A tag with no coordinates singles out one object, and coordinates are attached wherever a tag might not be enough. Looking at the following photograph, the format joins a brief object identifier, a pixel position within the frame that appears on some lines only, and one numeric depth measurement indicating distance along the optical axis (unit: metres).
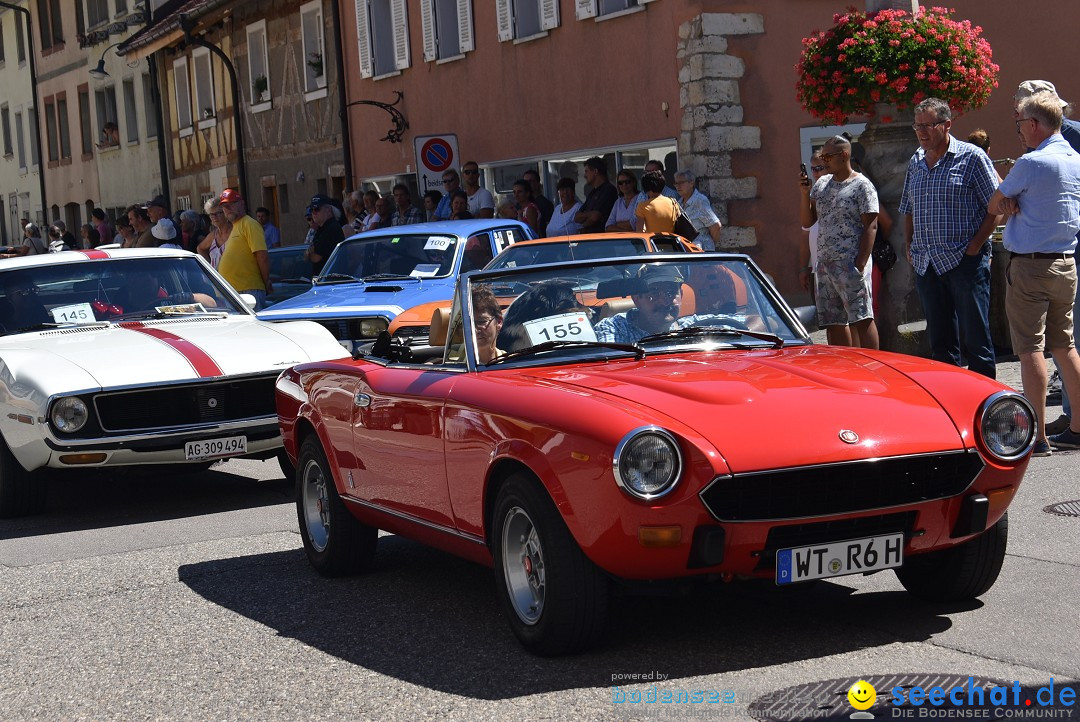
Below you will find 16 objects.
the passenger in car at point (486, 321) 6.22
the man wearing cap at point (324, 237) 18.17
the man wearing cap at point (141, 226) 19.25
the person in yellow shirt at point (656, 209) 13.85
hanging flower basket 13.98
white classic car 9.15
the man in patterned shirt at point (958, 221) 9.59
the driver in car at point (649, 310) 6.22
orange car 11.61
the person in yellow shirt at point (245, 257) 14.53
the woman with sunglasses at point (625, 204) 16.02
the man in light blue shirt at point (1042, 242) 8.87
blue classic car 13.45
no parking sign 21.55
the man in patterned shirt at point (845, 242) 10.75
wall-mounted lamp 40.59
